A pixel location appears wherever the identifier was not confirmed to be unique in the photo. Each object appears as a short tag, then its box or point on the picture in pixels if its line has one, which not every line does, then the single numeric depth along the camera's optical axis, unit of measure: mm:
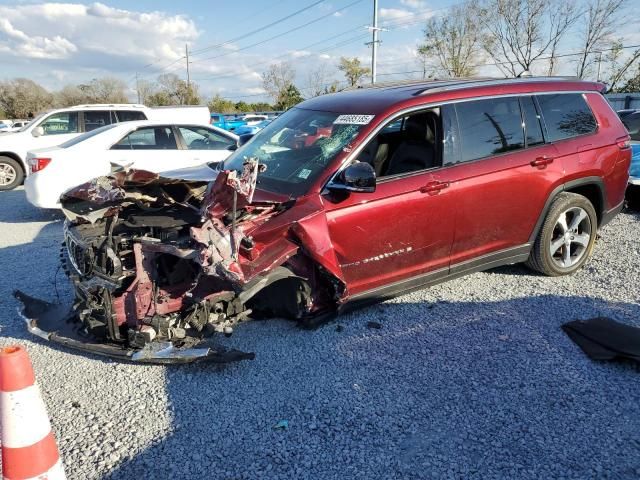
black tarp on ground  3398
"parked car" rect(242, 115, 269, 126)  28759
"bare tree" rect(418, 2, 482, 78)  42062
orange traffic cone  1854
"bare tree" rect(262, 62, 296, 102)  56875
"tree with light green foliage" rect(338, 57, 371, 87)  52031
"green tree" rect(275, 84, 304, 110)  54472
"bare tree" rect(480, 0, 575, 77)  38406
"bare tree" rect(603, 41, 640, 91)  34312
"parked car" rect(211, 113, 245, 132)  26448
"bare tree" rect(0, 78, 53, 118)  56719
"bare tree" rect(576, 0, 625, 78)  34891
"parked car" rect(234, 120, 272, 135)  22047
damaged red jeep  3316
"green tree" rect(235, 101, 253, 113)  59656
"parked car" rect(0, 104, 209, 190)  10844
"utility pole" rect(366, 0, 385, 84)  36031
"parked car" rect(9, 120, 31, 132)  34438
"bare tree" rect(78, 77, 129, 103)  60584
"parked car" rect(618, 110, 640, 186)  7012
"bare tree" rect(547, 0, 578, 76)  38312
